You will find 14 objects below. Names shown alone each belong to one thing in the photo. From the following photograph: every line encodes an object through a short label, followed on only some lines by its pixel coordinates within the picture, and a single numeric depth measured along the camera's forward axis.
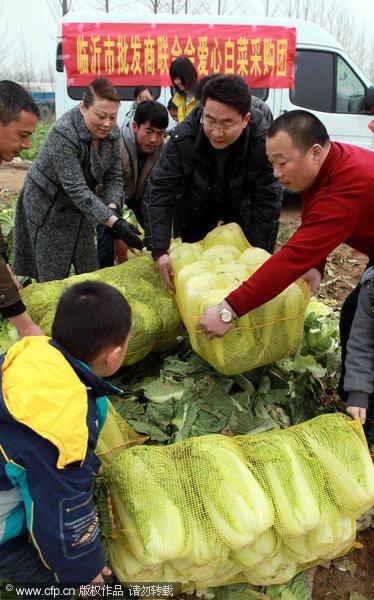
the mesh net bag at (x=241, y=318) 2.43
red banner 8.58
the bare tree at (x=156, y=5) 23.28
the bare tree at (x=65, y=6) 21.12
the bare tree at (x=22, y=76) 38.07
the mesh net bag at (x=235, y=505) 1.91
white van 8.59
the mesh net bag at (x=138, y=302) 2.76
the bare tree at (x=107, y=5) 22.43
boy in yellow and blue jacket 1.50
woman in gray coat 3.27
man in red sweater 2.20
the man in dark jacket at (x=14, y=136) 2.40
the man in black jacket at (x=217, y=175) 2.60
